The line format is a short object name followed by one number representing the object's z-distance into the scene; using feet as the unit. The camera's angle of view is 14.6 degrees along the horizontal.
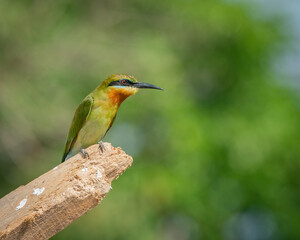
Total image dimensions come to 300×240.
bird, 29.50
